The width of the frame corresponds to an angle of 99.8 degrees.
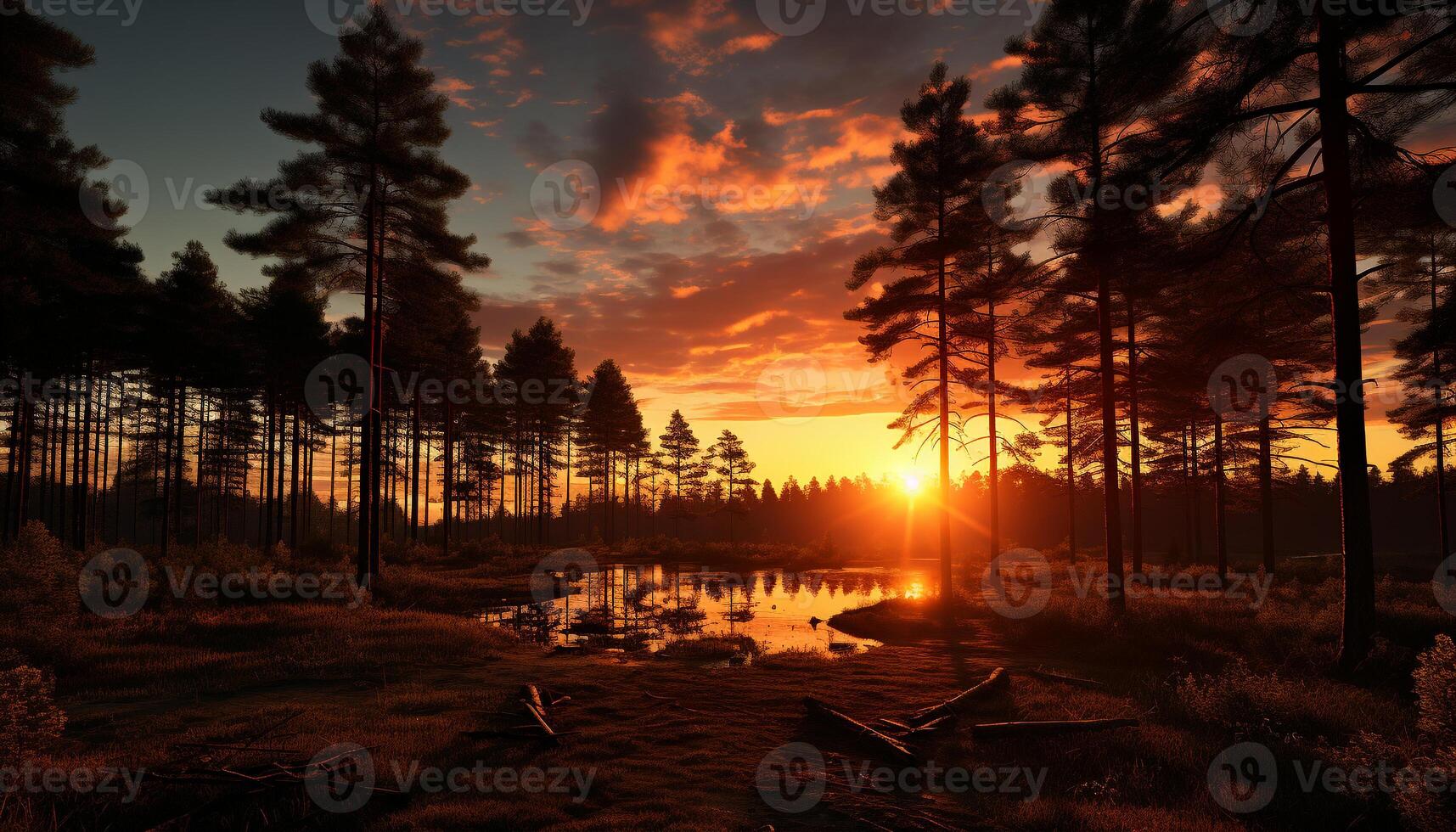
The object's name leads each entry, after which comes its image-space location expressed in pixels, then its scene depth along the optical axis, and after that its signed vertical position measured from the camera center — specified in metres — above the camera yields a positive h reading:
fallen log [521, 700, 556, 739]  7.47 -3.15
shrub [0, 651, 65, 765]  5.71 -2.43
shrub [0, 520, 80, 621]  11.75 -2.18
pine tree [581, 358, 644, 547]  49.62 +4.33
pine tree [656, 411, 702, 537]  60.66 +2.29
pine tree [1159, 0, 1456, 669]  9.13 +5.48
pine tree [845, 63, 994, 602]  17.55 +7.31
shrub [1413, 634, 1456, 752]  5.17 -1.94
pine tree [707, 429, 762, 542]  59.66 +0.99
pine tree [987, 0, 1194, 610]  14.25 +8.59
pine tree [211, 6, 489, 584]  16.50 +8.13
